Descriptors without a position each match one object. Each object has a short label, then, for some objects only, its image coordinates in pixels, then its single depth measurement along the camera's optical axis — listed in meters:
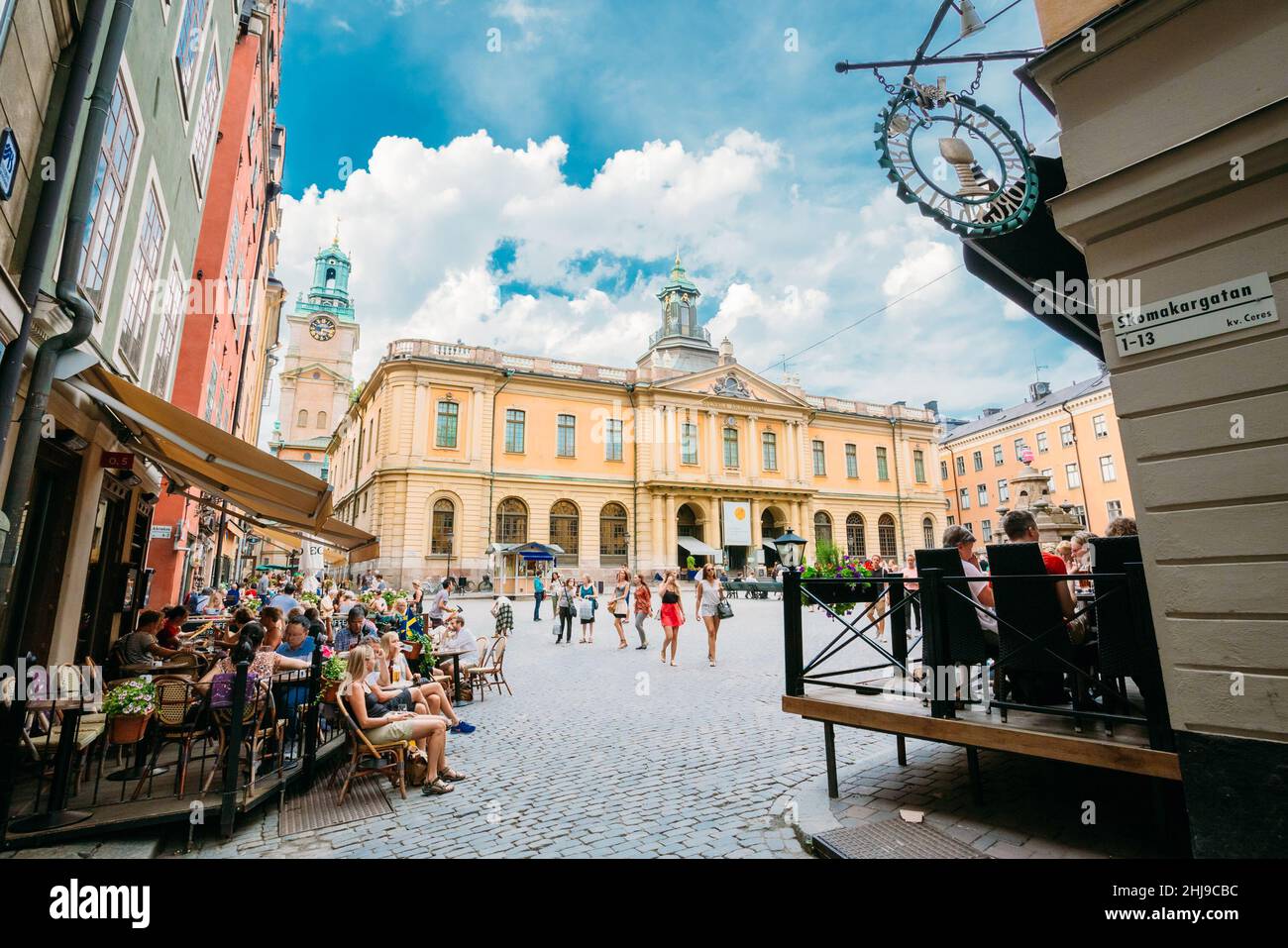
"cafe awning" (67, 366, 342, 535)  5.18
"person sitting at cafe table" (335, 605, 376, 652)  8.97
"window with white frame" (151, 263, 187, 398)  9.73
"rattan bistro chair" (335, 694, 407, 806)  5.11
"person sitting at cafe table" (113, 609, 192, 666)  6.43
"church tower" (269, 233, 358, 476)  63.41
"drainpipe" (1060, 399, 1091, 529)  43.78
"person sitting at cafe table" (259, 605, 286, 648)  6.97
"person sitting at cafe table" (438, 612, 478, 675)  9.22
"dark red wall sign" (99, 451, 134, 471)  7.20
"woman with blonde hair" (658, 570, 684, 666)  11.49
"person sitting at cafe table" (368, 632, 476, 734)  6.23
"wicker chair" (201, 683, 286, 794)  4.88
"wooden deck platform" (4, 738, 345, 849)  3.92
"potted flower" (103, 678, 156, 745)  4.60
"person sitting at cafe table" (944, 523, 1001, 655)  4.76
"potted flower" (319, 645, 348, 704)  5.73
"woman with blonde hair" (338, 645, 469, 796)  5.27
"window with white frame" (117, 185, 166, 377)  7.75
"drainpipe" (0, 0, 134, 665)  4.32
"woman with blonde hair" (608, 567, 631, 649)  14.28
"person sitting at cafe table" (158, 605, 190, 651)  8.05
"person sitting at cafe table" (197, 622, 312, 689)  4.84
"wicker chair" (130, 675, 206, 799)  4.87
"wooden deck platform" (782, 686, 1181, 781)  3.21
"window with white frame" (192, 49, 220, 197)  10.49
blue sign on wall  3.98
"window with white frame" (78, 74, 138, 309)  6.03
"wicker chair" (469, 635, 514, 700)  9.14
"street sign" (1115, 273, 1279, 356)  3.25
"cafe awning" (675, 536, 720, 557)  38.59
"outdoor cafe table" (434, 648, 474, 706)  8.74
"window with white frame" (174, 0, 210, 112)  8.62
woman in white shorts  11.52
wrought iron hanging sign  4.66
